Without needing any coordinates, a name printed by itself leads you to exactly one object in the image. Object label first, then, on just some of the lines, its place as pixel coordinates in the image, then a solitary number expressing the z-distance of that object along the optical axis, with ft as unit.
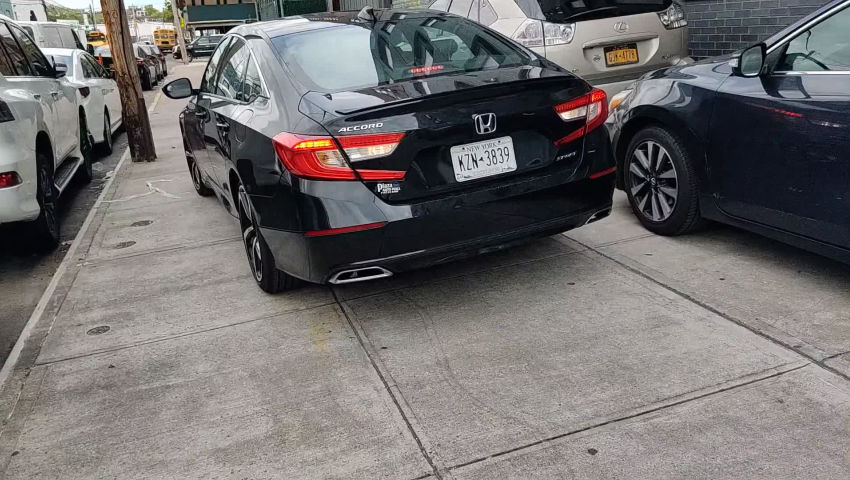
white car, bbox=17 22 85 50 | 50.08
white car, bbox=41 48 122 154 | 29.81
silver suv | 20.36
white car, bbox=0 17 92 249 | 16.02
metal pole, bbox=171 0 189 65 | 149.84
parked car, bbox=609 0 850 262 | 11.88
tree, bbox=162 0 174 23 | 439.67
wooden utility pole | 30.35
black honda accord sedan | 11.37
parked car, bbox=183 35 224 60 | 137.30
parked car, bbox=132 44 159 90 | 72.28
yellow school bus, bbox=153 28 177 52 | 251.60
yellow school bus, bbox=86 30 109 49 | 152.64
